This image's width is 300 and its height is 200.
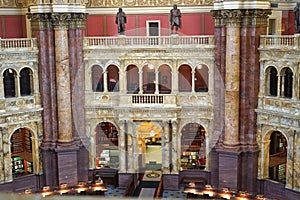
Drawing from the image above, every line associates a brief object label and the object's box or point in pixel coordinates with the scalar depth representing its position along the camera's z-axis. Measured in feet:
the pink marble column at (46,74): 79.20
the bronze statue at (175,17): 79.06
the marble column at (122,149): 84.02
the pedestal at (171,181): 83.87
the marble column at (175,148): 82.53
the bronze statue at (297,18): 70.38
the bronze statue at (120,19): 80.79
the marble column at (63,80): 78.89
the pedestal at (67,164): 82.07
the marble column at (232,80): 74.41
